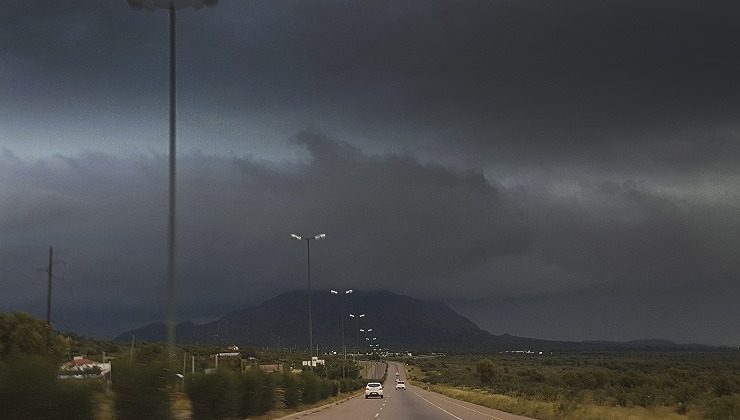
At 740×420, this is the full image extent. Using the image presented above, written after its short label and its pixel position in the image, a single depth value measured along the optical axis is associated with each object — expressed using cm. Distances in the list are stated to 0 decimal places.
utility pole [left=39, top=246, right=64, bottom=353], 5662
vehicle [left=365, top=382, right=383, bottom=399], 7312
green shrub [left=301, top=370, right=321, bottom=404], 5485
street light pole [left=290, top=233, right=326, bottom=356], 6044
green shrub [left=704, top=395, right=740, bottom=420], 3766
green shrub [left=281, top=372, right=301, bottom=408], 4804
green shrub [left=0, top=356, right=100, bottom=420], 1695
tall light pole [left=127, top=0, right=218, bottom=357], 2231
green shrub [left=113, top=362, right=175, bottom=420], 2028
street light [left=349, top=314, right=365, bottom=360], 11538
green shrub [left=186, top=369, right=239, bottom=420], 3023
